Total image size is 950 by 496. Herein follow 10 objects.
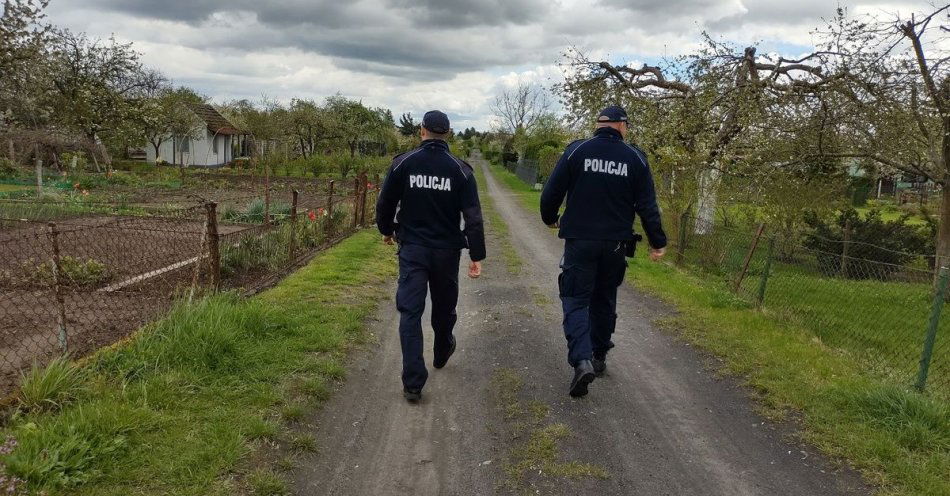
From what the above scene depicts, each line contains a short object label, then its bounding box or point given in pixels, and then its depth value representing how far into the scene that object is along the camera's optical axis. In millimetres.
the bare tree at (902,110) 9492
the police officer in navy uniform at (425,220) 4148
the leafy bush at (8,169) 23412
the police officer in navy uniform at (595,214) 4160
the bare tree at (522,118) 69731
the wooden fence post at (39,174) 16966
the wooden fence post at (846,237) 11664
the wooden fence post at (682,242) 10945
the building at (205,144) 40938
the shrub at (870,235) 12750
